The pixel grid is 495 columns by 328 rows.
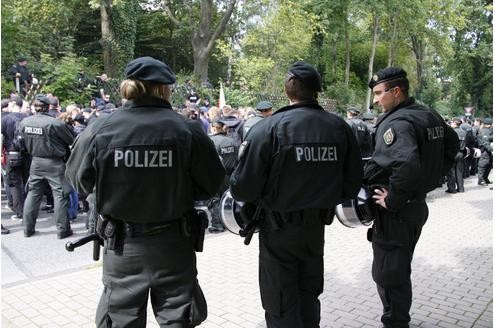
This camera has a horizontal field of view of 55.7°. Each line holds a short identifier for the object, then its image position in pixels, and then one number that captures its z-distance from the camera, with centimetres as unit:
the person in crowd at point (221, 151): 754
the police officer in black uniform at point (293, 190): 310
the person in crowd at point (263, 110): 853
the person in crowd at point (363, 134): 946
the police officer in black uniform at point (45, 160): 695
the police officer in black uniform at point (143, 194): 269
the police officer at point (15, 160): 794
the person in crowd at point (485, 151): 1291
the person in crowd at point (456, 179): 1209
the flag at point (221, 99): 1459
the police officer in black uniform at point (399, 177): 349
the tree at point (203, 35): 2306
